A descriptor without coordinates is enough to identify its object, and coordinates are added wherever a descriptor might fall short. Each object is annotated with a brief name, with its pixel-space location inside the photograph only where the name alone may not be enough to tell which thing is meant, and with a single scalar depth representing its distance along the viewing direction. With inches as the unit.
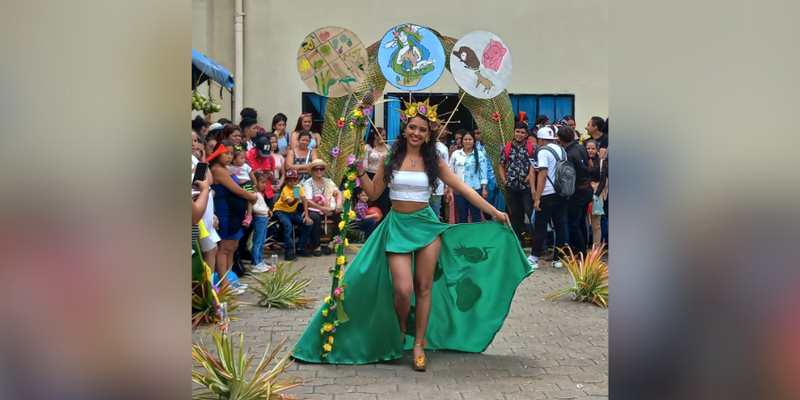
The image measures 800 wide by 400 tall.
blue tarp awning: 308.3
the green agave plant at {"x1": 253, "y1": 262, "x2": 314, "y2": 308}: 241.6
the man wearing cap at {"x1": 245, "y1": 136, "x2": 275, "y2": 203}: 325.4
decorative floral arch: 190.9
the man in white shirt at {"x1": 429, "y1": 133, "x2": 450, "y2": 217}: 352.8
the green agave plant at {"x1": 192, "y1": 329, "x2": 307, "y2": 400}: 130.6
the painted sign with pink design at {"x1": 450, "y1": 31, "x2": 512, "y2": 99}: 188.5
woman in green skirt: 173.5
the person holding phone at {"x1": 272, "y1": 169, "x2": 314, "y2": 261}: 340.2
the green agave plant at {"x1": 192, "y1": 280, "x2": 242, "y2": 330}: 202.2
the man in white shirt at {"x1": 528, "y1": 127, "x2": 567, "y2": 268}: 317.1
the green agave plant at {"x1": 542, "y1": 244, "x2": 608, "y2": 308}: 252.1
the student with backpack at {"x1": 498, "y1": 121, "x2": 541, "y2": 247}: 342.0
